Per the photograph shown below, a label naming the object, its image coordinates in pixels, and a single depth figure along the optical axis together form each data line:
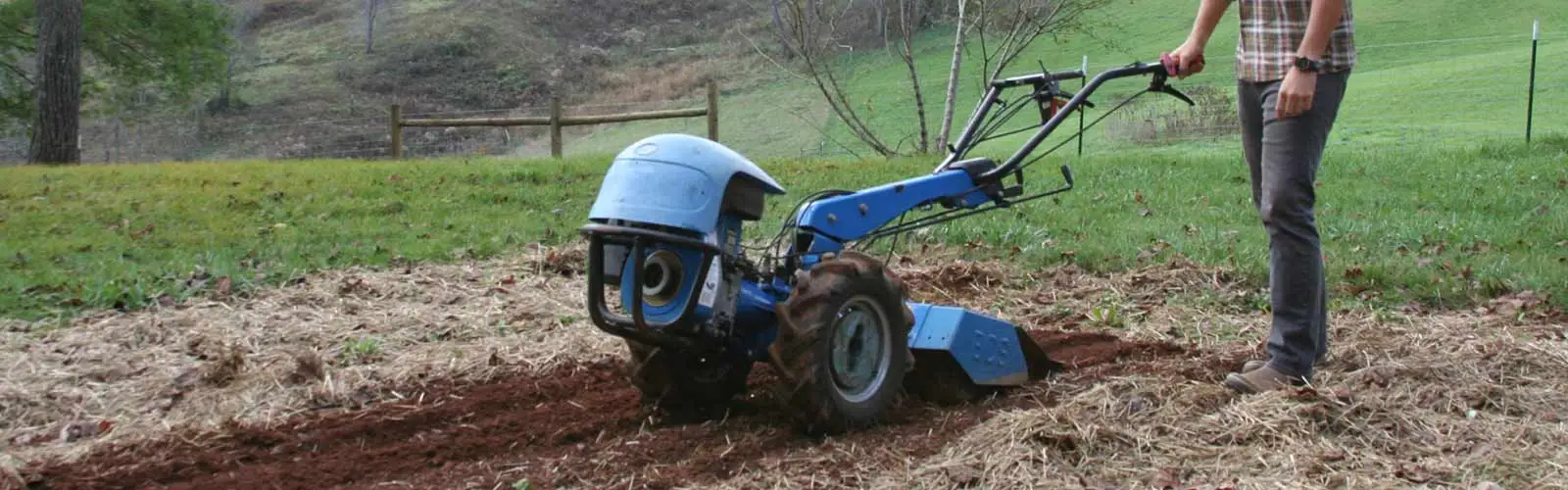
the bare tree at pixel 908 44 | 19.47
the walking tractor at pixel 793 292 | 4.03
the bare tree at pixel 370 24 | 48.84
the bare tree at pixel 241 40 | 39.91
